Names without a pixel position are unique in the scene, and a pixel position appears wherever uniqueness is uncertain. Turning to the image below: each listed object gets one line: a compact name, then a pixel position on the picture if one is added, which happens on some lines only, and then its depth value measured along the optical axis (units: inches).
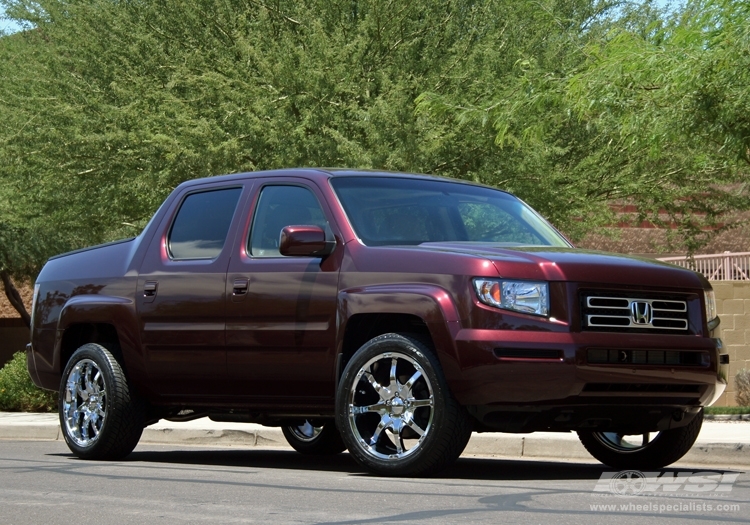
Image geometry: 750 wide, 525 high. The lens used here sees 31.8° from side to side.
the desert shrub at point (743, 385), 715.4
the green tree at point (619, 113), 540.4
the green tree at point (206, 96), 708.7
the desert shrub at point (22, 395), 727.7
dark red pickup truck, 305.3
